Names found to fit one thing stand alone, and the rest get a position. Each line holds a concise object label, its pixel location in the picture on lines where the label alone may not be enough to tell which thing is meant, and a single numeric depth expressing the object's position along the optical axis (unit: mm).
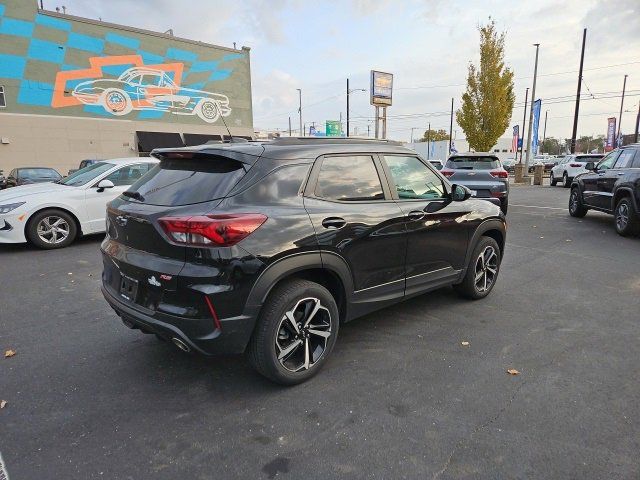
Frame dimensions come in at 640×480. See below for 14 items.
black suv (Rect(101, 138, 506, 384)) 2621
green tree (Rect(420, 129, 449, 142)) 99988
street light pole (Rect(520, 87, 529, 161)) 48219
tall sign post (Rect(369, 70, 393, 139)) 25188
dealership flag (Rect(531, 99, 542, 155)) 27203
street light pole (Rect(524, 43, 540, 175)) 25906
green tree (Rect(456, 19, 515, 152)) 25344
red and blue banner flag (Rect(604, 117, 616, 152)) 42031
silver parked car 10766
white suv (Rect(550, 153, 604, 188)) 20375
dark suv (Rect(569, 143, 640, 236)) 8109
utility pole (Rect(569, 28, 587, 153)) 26948
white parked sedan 7000
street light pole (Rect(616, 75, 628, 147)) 47003
